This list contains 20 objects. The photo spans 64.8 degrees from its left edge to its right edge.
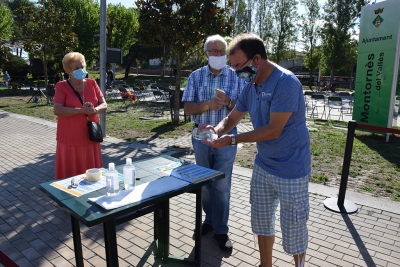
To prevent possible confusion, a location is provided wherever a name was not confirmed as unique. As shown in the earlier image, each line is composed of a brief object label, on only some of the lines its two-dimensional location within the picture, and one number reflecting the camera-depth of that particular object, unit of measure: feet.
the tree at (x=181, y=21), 29.25
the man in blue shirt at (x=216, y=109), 10.05
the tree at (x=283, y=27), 95.40
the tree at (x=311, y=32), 99.44
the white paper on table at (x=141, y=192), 6.82
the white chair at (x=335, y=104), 39.09
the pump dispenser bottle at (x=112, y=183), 7.37
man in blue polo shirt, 7.12
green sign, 27.50
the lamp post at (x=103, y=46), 26.20
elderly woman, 11.82
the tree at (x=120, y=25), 109.29
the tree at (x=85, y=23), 104.42
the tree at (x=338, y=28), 94.17
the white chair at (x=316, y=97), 42.46
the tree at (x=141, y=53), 146.41
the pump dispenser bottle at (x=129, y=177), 7.84
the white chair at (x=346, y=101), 49.37
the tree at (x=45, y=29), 47.80
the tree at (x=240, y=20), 84.94
